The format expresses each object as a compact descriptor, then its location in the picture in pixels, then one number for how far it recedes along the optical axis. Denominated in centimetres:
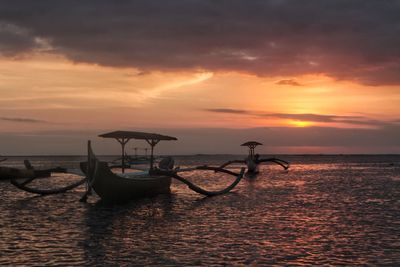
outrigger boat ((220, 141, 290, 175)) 7175
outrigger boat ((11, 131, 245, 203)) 2680
